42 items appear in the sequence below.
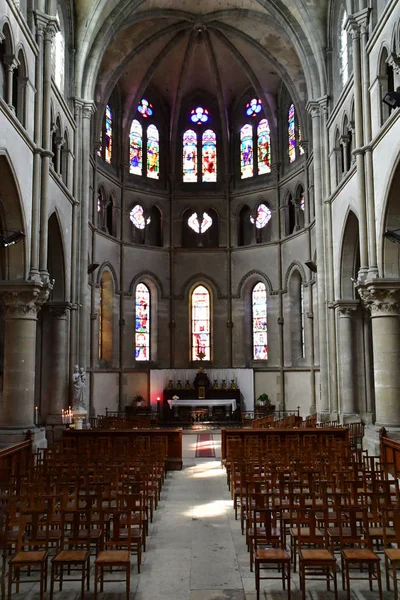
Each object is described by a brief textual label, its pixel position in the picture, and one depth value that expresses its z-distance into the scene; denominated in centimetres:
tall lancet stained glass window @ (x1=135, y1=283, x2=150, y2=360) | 3756
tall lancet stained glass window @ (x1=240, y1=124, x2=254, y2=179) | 3938
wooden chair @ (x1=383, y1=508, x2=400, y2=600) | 698
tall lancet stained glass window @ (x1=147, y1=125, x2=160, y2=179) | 3956
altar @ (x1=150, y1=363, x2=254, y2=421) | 3512
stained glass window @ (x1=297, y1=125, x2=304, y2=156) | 3400
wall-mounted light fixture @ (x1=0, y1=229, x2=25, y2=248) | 1695
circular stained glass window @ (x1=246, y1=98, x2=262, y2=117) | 3912
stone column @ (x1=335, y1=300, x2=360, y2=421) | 2462
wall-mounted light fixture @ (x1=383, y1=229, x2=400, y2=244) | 1731
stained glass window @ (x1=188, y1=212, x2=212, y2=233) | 3991
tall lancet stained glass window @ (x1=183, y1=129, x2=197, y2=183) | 4028
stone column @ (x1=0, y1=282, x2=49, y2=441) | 1925
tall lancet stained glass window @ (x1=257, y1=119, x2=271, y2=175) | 3847
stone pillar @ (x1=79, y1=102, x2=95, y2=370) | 2766
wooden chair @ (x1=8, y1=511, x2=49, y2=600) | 716
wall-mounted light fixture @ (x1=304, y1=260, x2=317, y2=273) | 3056
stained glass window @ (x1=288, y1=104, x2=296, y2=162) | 3616
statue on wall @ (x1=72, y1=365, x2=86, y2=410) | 2536
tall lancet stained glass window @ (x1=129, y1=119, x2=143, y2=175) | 3853
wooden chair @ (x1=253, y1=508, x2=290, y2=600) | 755
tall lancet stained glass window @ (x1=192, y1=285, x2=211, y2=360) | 3834
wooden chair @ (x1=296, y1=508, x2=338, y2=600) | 729
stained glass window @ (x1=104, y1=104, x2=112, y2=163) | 3647
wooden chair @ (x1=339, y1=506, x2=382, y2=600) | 729
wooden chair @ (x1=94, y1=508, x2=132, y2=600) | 732
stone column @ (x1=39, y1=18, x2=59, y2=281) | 2094
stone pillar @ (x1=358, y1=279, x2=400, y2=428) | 1969
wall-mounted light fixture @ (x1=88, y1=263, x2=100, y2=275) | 3030
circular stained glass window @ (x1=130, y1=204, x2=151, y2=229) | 3822
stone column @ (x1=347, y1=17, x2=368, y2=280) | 2088
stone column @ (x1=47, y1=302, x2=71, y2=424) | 2467
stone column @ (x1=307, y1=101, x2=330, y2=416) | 2706
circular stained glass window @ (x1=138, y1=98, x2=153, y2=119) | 3906
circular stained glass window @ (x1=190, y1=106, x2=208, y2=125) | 4062
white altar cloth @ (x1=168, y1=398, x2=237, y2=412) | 3369
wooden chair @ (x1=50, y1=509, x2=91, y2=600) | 744
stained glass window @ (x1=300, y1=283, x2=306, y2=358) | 3531
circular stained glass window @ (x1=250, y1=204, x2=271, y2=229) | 3812
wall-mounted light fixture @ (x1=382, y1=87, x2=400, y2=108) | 1485
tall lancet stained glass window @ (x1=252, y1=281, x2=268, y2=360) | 3741
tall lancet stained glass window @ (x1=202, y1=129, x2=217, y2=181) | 4031
